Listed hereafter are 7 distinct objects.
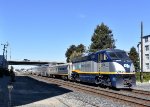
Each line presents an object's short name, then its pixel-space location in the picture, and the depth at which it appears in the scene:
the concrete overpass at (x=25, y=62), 70.55
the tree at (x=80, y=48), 68.55
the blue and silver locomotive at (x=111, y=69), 13.57
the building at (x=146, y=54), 47.21
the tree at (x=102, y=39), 47.09
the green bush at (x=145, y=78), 24.13
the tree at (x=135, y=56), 53.25
